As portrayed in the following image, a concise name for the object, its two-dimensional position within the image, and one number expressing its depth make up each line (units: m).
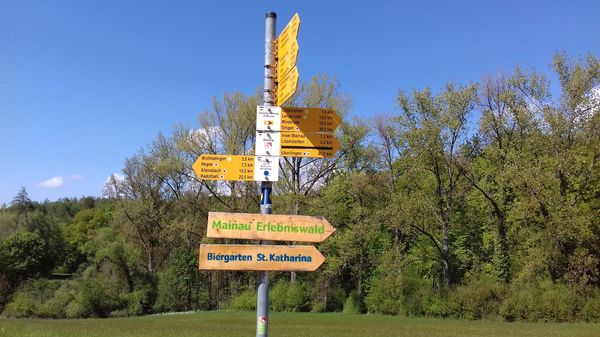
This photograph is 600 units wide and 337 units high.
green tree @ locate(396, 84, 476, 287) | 34.56
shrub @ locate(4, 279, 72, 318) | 45.97
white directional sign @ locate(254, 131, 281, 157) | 5.87
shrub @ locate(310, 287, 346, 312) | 41.34
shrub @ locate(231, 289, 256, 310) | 42.44
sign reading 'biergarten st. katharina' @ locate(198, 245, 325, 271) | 5.53
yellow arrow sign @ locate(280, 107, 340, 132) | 5.95
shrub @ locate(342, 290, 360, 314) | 39.53
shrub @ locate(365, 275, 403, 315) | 35.59
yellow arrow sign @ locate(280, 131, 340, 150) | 5.94
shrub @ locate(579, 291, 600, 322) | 28.69
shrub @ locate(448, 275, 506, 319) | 32.19
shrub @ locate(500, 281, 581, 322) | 29.56
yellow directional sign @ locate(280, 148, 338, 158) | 5.90
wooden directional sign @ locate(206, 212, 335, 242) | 5.56
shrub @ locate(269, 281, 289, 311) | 41.00
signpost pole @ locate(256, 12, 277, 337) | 5.68
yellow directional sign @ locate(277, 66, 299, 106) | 5.58
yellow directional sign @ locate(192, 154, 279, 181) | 5.83
